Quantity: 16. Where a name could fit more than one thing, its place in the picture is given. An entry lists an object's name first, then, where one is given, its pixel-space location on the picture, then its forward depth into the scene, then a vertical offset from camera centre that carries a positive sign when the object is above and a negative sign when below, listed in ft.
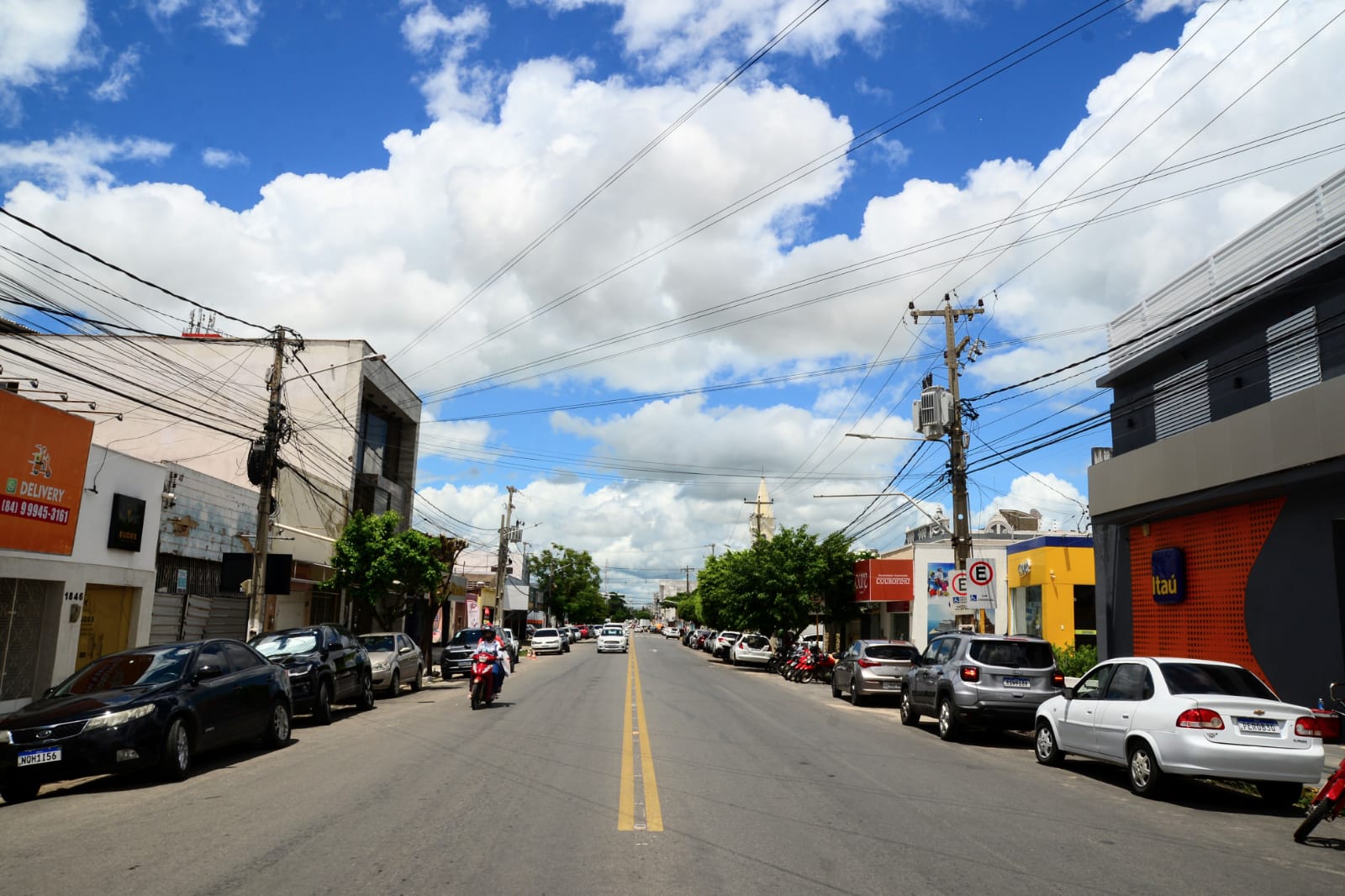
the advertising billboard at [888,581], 136.98 +5.23
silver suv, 49.49 -2.99
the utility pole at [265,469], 66.90 +8.59
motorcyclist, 65.16 -3.24
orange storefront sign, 52.85 +6.03
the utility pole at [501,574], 203.21 +5.69
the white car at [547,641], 191.62 -7.25
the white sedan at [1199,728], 31.89 -3.21
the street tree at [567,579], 345.10 +9.00
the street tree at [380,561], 92.79 +3.40
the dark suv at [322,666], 55.47 -4.19
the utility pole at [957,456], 72.28 +12.44
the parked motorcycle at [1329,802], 25.36 -4.22
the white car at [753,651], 152.15 -5.80
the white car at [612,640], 191.11 -6.57
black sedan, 32.48 -4.61
